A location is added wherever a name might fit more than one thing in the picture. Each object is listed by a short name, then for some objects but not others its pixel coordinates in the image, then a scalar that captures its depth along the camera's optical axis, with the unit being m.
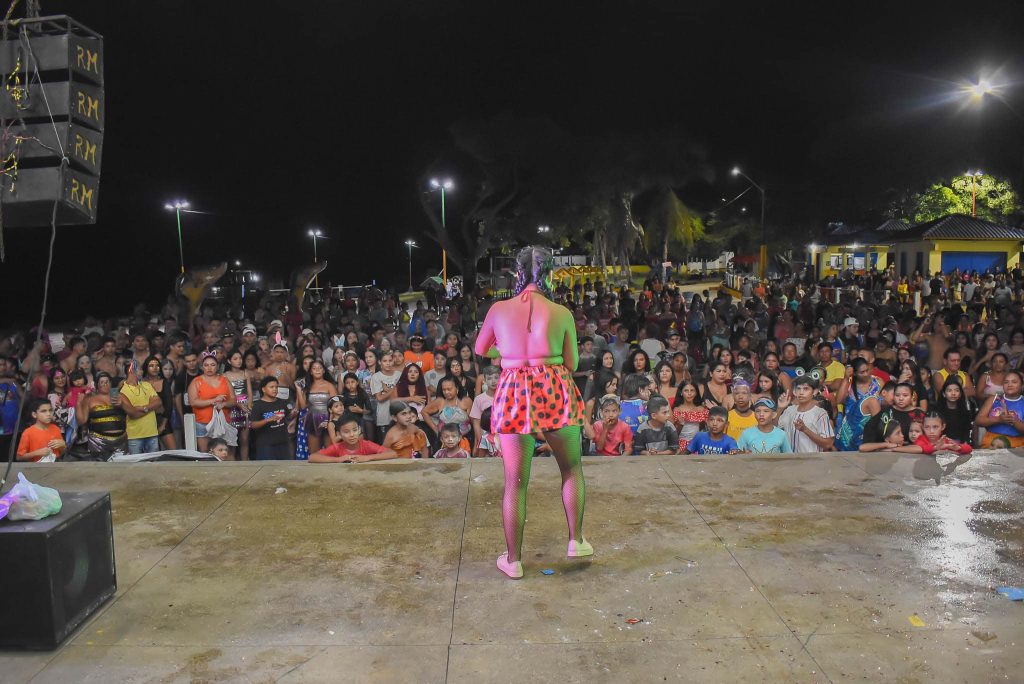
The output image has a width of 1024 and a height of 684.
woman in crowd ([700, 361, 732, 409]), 7.08
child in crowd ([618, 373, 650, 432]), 6.81
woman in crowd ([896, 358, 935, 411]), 7.08
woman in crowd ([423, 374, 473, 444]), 7.16
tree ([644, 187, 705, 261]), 52.97
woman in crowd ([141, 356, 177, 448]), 7.36
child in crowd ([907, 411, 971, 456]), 5.96
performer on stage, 3.88
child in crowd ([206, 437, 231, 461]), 6.65
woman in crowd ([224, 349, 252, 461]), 7.20
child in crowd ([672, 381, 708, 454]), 6.78
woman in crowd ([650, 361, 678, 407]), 7.21
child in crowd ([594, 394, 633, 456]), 6.51
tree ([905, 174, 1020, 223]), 34.59
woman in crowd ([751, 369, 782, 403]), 7.08
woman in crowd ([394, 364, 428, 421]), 7.69
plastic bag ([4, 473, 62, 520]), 3.23
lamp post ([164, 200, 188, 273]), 32.32
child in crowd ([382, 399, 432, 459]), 6.45
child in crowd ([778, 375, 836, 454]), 6.43
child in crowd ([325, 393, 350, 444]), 6.31
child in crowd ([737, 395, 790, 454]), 6.23
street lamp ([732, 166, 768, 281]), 31.75
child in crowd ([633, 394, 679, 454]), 6.51
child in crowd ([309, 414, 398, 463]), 6.09
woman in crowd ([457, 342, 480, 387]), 8.18
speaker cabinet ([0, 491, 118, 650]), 3.18
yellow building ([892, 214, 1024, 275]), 30.70
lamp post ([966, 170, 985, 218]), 33.78
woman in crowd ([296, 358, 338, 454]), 7.05
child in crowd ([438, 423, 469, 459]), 6.36
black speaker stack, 3.84
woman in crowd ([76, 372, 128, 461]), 6.71
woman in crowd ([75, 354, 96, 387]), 7.99
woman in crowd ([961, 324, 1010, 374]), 8.67
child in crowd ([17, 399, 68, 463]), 6.38
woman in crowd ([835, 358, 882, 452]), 6.71
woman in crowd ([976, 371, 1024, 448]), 6.51
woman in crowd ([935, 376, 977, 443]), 7.01
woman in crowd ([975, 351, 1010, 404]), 7.22
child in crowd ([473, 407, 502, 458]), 6.78
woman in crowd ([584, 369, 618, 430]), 7.23
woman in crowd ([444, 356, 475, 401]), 7.86
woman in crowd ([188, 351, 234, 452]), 7.16
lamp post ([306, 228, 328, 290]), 51.41
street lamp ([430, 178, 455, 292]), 26.86
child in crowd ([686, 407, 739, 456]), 6.27
